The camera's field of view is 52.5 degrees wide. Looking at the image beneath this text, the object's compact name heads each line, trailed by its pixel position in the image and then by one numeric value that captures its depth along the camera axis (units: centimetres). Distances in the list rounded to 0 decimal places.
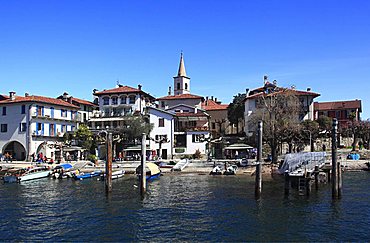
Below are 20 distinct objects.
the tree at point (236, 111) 8544
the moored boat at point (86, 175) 4928
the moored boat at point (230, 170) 5153
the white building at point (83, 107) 8007
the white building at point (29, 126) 6869
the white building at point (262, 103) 7162
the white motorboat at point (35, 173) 4794
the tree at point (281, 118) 5738
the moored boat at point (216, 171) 5200
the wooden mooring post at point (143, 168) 3059
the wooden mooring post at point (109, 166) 3228
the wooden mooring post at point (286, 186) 3209
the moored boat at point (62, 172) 5103
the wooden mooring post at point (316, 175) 3566
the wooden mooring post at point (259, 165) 2894
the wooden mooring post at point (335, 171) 2836
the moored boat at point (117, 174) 4890
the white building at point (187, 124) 7050
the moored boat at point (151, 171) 4716
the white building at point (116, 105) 7691
